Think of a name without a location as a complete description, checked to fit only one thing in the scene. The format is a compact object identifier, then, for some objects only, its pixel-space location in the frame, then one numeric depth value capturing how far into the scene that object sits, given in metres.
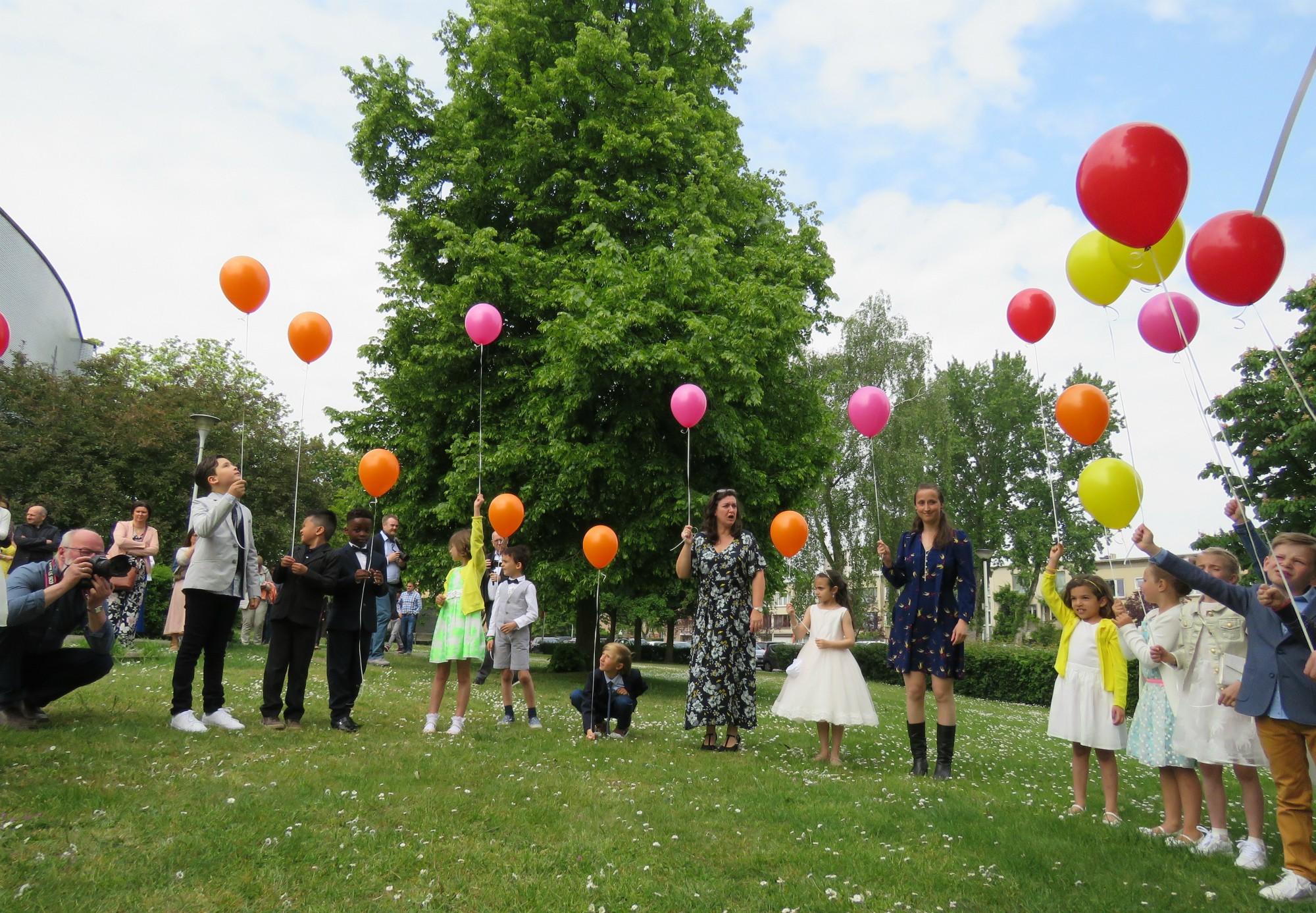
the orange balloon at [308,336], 9.57
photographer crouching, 6.41
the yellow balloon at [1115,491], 5.98
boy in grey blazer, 7.17
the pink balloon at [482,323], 11.38
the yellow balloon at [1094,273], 6.82
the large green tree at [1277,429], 24.69
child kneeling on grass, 8.55
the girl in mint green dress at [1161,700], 5.51
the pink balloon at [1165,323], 6.54
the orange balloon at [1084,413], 7.23
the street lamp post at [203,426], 10.58
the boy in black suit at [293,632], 7.74
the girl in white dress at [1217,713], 4.86
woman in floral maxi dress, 7.89
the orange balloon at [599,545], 9.53
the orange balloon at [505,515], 9.58
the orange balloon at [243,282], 9.16
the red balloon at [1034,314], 8.57
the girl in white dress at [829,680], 7.82
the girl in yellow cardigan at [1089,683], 5.95
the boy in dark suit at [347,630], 7.95
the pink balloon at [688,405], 10.41
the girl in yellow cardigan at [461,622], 8.35
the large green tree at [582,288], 14.95
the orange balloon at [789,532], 9.94
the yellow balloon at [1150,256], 6.07
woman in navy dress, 7.03
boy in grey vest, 9.12
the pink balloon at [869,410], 9.55
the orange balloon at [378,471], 9.34
